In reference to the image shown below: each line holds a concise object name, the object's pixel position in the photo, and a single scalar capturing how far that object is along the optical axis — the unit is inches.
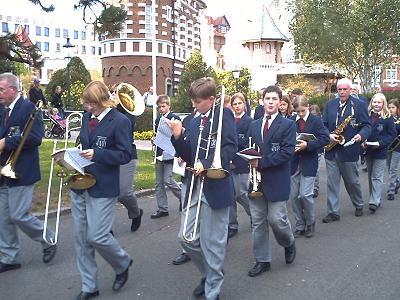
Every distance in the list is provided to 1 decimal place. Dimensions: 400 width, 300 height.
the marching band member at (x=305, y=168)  287.1
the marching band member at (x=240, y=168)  291.6
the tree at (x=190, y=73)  1330.0
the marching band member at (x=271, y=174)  219.8
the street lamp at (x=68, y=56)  1077.1
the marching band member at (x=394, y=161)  405.4
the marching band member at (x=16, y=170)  230.1
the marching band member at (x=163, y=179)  332.2
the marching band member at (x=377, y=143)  355.3
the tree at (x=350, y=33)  1295.5
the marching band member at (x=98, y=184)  194.5
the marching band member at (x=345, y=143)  322.0
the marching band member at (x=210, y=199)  189.0
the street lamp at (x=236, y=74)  1208.2
